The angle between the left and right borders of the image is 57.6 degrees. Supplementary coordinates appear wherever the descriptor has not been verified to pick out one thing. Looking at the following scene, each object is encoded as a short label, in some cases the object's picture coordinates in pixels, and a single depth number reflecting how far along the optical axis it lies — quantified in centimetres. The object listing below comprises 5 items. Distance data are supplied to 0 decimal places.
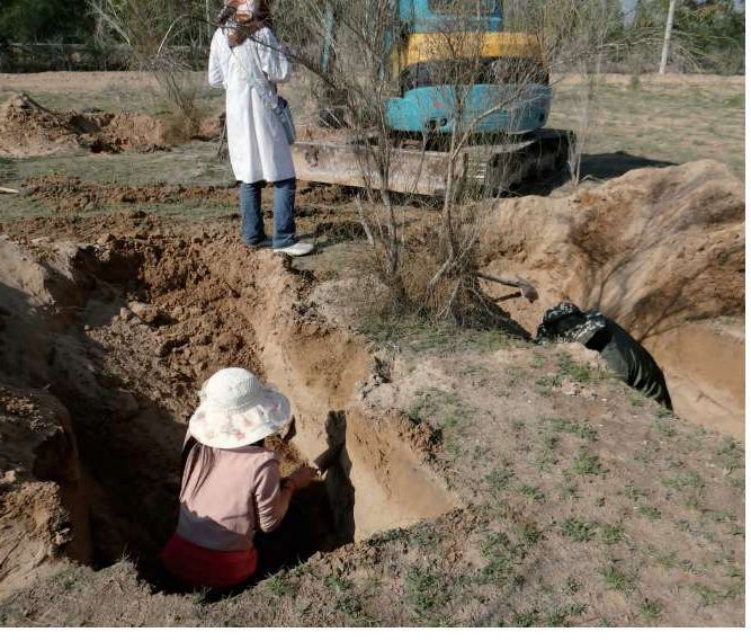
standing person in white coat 504
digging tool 643
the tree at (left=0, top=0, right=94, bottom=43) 2136
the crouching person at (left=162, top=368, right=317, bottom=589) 296
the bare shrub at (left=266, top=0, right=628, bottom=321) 369
